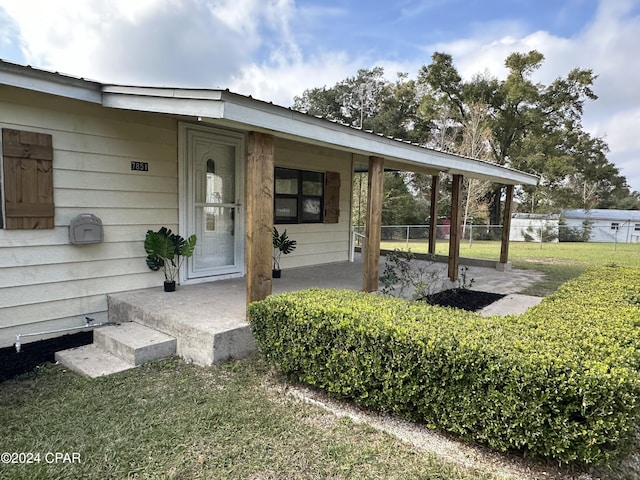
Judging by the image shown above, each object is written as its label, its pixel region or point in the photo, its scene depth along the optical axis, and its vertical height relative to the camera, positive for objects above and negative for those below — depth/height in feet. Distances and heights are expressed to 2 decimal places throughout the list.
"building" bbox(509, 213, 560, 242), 76.95 -1.69
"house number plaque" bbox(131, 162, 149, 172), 14.55 +1.59
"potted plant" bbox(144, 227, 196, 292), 14.67 -1.53
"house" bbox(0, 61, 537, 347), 11.41 +0.90
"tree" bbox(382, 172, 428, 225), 76.74 +2.67
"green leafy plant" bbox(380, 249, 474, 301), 16.90 -3.30
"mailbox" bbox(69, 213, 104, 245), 12.91 -0.74
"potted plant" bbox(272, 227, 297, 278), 19.66 -1.78
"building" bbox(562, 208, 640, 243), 87.70 +0.25
